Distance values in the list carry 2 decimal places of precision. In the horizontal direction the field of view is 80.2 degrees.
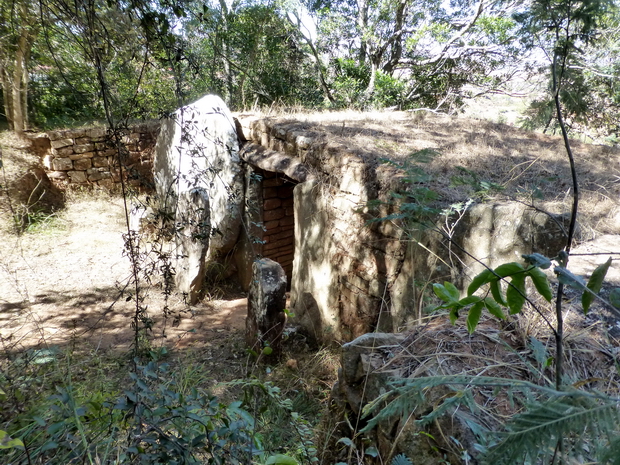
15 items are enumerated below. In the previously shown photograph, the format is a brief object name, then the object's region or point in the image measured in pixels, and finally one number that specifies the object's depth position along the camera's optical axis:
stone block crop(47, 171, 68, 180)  6.48
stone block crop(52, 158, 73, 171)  6.45
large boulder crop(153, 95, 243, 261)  5.05
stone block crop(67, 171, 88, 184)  6.61
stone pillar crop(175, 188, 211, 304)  4.69
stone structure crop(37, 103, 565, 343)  2.25
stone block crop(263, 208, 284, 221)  5.05
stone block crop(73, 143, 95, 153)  6.54
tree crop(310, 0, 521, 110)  9.80
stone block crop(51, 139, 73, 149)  6.38
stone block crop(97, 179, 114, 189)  6.89
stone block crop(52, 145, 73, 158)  6.41
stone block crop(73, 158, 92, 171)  6.61
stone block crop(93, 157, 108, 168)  6.78
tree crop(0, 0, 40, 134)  3.44
